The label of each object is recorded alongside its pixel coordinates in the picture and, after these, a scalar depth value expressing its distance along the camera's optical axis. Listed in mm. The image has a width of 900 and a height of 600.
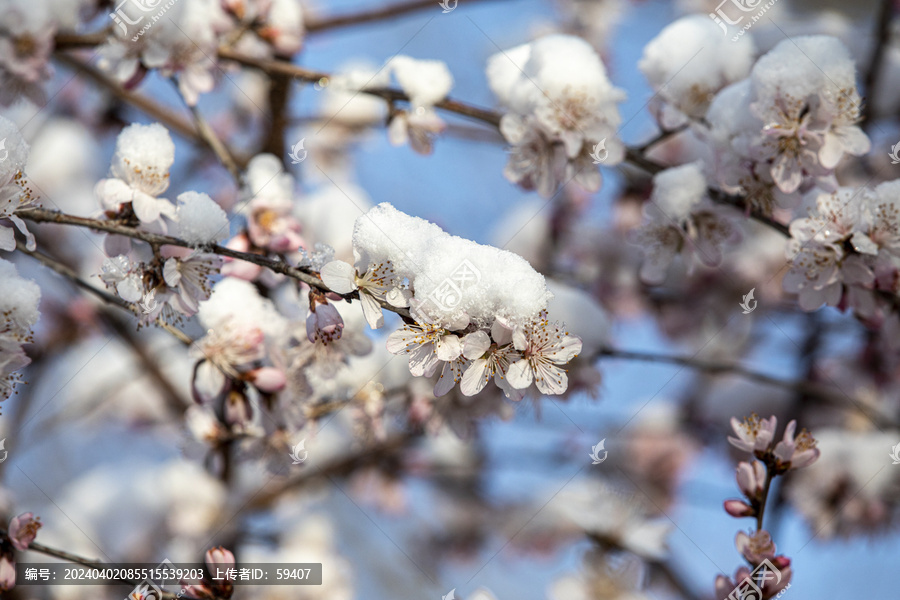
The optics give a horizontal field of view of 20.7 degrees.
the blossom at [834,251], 735
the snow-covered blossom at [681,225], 761
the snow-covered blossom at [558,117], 760
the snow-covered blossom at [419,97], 781
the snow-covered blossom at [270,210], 754
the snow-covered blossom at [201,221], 698
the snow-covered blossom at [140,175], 711
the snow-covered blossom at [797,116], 739
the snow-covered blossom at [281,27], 826
